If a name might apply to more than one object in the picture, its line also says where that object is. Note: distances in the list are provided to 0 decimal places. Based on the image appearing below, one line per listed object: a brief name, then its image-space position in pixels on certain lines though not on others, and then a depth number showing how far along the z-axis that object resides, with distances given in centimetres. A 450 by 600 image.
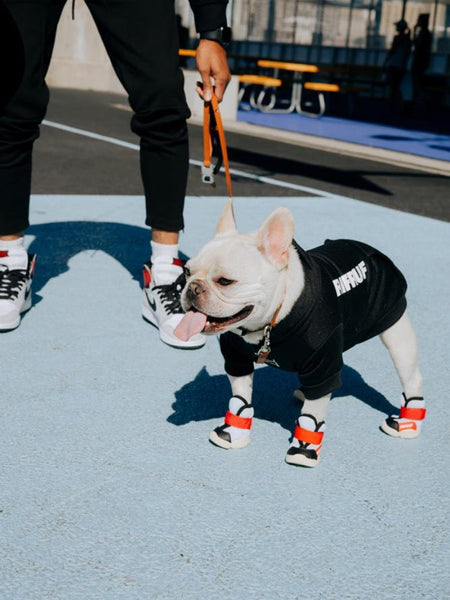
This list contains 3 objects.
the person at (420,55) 1766
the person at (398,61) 1730
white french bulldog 229
